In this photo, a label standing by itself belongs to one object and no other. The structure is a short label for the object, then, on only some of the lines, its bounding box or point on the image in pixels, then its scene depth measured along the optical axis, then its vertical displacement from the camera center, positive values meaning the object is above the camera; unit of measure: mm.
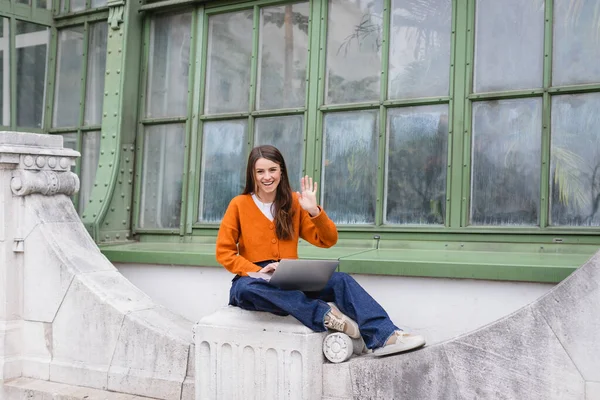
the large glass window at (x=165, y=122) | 7211 +934
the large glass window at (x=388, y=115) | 5906 +923
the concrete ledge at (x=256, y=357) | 4207 -955
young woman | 4230 -289
